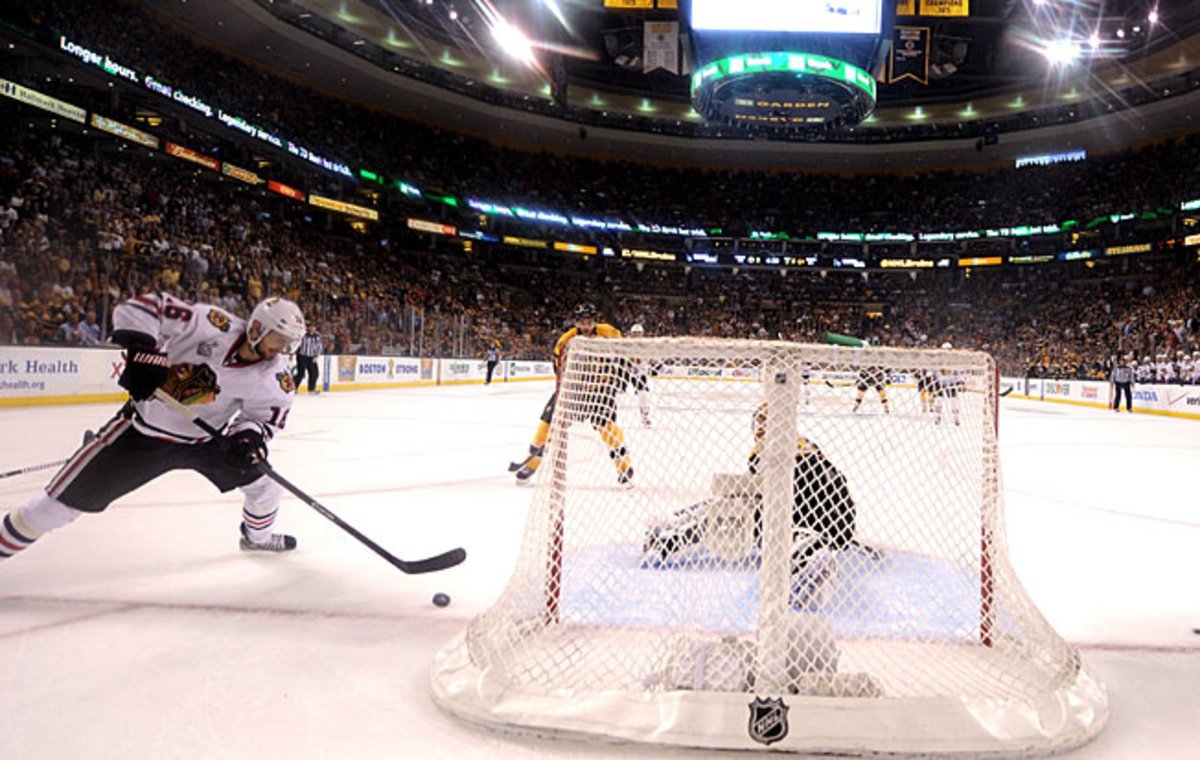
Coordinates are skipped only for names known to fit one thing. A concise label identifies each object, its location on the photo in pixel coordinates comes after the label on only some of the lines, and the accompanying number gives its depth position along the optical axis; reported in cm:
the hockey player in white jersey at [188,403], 246
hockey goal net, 156
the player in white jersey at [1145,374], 1652
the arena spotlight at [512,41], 1942
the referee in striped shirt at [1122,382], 1500
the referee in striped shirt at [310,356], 1266
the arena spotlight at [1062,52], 1986
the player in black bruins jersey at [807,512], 181
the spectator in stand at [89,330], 927
